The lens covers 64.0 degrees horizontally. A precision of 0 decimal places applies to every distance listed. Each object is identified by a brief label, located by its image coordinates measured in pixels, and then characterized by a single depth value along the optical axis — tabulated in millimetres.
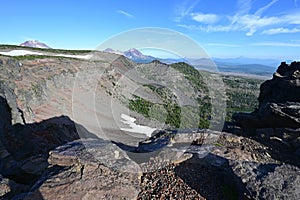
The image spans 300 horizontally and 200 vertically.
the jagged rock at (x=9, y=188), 8289
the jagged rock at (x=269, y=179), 6605
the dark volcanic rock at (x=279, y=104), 13898
